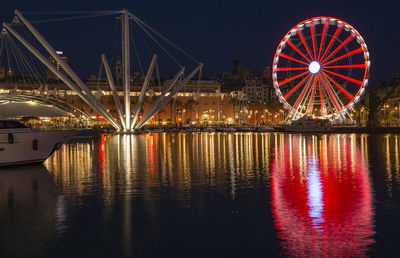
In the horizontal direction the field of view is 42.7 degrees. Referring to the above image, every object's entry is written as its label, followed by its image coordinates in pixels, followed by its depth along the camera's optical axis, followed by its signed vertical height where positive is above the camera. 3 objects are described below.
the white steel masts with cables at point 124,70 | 72.94 +11.08
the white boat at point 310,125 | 115.45 +0.45
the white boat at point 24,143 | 28.72 -0.44
